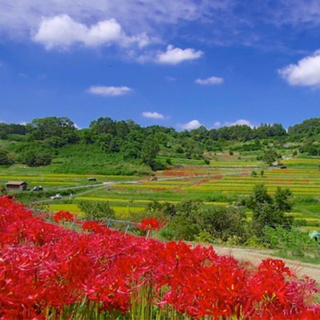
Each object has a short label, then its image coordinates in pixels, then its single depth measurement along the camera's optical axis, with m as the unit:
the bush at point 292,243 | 11.04
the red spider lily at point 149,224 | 3.72
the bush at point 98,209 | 16.76
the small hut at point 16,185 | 39.34
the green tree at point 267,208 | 20.01
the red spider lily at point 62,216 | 4.22
